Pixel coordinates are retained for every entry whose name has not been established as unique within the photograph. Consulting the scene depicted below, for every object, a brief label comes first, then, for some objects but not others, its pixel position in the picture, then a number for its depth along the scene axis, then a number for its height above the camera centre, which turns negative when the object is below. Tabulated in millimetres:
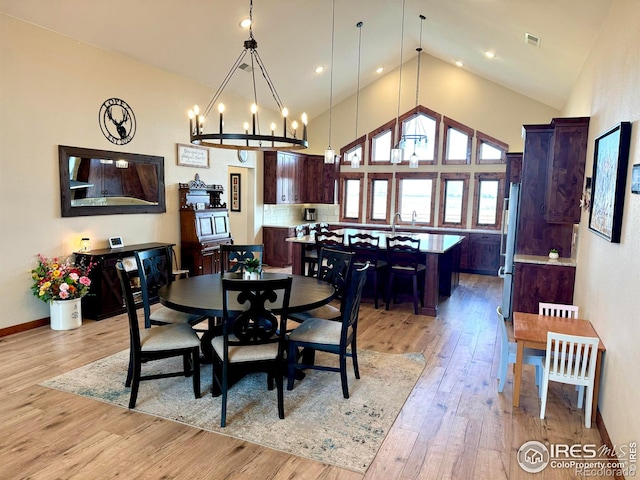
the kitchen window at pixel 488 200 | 8414 +90
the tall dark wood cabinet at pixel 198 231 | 6469 -505
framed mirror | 4906 +183
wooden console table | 4930 -1068
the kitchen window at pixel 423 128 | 8875 +1611
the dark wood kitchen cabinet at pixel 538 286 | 4316 -817
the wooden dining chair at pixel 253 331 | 2707 -884
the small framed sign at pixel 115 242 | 5406 -587
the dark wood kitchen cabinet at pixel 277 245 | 8656 -917
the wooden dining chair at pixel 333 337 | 3174 -1026
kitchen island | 5461 -842
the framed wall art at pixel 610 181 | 2707 +186
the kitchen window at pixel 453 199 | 8734 +104
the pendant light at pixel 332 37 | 6035 +2682
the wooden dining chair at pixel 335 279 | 3775 -714
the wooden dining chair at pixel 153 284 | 3527 -770
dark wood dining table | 2977 -751
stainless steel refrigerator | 4906 -513
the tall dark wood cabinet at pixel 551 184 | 4215 +224
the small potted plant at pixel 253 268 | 3540 -572
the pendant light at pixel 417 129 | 6289 +1559
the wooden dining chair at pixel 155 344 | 2969 -1051
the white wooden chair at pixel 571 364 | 2834 -1076
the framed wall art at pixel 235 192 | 8562 +147
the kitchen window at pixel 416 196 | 9055 +156
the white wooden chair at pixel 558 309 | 3637 -896
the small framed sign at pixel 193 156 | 6502 +675
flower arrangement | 4543 -926
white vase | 4621 -1295
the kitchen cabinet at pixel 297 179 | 8641 +481
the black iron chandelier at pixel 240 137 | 3221 +493
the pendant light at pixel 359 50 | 6862 +2771
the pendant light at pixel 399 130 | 5986 +1577
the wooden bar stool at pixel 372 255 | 5703 -758
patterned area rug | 2641 -1494
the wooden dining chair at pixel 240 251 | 4316 -533
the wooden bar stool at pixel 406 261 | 5453 -782
